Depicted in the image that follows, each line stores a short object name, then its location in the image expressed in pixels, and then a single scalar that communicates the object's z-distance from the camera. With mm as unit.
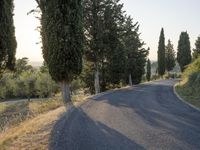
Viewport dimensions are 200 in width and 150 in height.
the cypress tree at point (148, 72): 50682
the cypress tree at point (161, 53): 45691
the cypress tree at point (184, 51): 45027
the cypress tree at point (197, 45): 43043
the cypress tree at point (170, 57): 53024
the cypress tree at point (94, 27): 22324
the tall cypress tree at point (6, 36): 12437
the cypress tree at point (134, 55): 32243
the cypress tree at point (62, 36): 12918
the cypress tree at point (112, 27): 22891
